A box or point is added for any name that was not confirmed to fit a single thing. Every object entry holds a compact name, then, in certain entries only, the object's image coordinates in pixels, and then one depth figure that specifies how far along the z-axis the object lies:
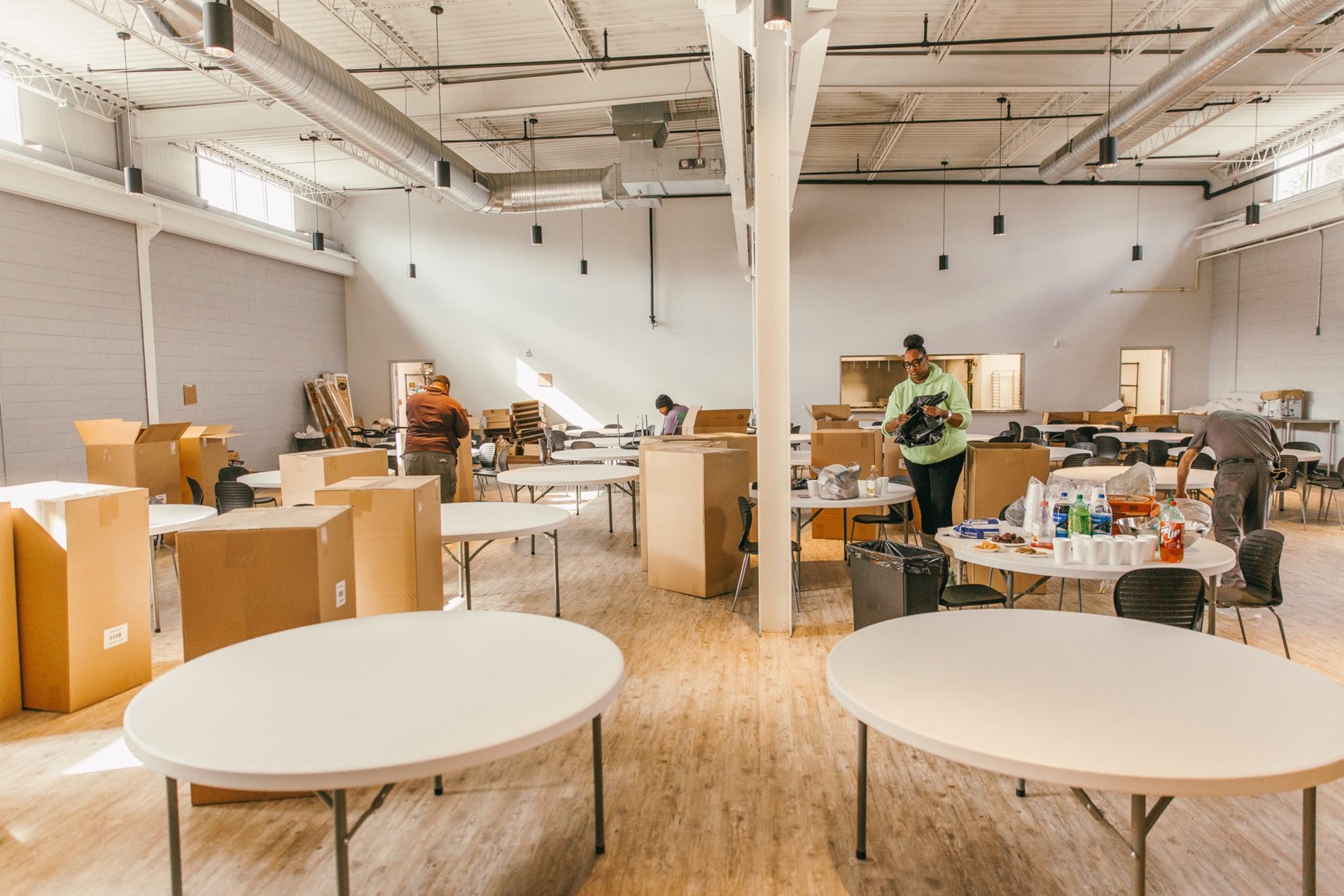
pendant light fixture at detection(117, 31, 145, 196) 6.84
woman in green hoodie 4.77
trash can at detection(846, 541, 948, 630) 3.42
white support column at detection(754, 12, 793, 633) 4.08
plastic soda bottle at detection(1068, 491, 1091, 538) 2.86
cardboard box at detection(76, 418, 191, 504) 6.56
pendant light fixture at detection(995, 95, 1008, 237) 11.30
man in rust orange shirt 5.89
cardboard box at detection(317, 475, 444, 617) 3.11
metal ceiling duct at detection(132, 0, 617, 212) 4.51
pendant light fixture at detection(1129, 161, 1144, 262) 11.75
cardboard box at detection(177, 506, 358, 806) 2.29
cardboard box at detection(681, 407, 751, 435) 8.51
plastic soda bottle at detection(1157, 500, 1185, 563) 2.78
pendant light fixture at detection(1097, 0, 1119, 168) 6.97
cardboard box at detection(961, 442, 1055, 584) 4.72
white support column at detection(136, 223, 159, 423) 8.89
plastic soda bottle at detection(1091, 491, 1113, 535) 2.87
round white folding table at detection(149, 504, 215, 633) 3.81
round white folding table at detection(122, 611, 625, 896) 1.33
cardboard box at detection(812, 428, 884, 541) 6.36
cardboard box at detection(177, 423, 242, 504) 7.21
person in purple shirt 8.62
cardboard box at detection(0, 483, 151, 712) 3.18
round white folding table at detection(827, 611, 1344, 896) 1.30
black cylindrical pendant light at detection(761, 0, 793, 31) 3.14
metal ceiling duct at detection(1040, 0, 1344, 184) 4.81
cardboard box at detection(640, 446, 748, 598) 4.80
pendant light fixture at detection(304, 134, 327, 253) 10.92
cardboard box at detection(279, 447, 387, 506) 4.74
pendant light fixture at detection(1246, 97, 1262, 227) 10.04
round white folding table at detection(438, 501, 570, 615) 3.56
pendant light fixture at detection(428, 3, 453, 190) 7.35
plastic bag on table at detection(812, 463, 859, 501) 4.50
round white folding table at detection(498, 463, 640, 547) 5.30
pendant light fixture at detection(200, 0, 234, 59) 3.87
